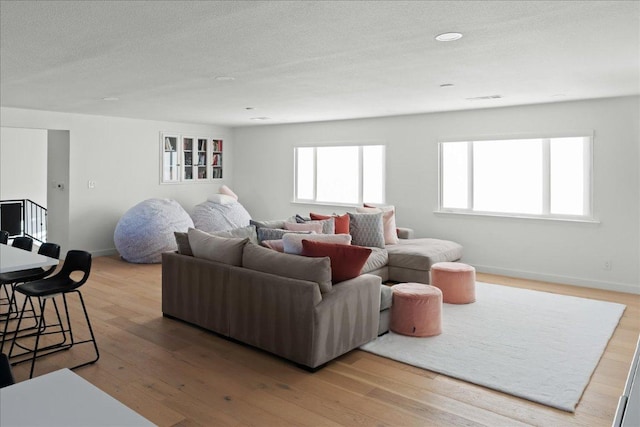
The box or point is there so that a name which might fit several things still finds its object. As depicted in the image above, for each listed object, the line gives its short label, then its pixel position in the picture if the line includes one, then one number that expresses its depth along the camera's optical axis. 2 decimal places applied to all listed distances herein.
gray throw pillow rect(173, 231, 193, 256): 4.55
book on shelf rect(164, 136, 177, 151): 8.66
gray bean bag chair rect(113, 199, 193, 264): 7.12
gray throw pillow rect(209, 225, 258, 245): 4.80
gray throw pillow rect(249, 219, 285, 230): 5.13
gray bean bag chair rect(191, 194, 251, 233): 8.05
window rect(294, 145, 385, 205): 7.93
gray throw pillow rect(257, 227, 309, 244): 4.82
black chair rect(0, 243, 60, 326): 3.59
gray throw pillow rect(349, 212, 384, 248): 6.07
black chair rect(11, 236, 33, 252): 4.16
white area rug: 3.22
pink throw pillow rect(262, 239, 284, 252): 4.27
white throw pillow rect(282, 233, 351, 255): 4.10
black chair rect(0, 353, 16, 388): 1.41
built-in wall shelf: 8.70
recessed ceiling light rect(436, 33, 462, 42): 3.05
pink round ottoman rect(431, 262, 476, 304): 5.11
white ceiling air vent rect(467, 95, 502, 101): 5.53
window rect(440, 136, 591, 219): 6.06
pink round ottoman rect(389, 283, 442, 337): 4.07
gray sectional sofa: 3.39
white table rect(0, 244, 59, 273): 2.90
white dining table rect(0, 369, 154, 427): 1.07
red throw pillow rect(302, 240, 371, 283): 3.66
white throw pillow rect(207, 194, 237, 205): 8.42
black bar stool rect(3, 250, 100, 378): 3.24
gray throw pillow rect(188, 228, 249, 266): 4.03
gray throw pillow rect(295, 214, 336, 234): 5.62
